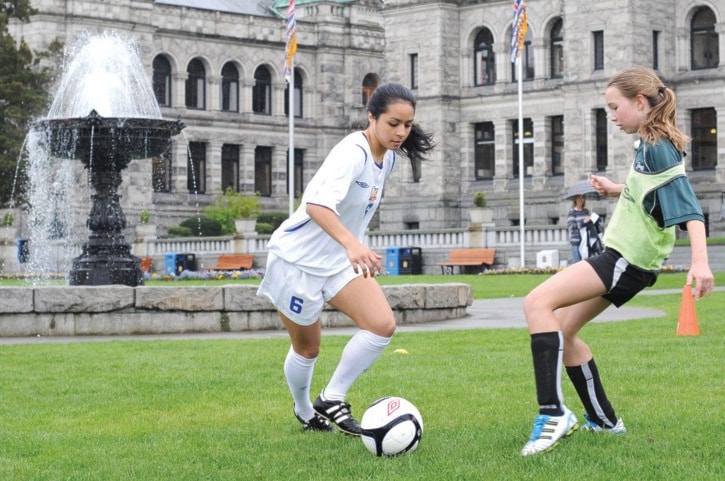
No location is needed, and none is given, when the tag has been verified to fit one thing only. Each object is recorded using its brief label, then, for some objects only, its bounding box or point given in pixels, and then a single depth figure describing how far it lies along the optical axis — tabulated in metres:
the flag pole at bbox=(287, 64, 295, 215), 46.64
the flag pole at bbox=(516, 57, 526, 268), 46.73
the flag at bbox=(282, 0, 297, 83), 46.44
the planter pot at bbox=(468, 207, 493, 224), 51.81
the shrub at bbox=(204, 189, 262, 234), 65.25
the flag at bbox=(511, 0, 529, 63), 46.94
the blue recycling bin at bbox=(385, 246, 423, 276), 50.28
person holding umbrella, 27.95
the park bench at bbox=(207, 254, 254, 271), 50.94
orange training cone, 16.45
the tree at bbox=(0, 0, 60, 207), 53.25
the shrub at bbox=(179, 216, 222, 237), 67.31
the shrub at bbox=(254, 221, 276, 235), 63.97
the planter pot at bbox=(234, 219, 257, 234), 55.72
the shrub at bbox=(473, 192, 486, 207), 52.31
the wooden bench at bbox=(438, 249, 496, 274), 48.93
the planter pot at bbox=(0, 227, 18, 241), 56.03
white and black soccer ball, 8.36
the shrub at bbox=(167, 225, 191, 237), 64.11
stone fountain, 22.08
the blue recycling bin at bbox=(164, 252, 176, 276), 51.28
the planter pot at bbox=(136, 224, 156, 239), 58.09
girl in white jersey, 8.73
